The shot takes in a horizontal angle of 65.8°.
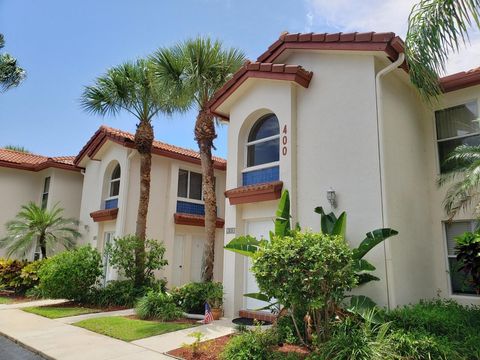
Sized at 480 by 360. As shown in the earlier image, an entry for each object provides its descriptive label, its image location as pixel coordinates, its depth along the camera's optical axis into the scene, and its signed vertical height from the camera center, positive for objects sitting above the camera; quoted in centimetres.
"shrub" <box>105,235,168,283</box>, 1480 -5
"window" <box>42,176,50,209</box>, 2180 +369
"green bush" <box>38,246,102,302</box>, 1411 -77
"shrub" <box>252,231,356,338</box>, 663 -22
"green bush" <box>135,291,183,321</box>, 1141 -162
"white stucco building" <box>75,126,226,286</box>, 1745 +273
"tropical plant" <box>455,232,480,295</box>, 822 +16
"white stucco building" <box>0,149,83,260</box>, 2097 +395
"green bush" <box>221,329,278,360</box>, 701 -171
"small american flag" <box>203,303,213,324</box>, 1093 -172
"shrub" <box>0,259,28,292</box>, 1731 -104
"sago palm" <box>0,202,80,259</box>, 1819 +104
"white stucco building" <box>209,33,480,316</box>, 939 +311
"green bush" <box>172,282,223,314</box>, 1163 -126
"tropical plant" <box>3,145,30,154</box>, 4241 +1188
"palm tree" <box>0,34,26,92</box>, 1769 +846
